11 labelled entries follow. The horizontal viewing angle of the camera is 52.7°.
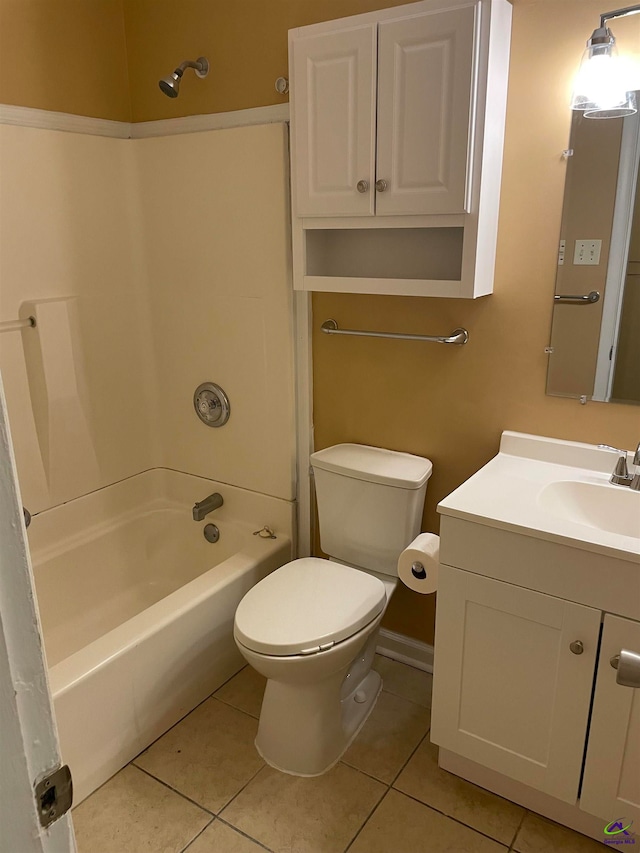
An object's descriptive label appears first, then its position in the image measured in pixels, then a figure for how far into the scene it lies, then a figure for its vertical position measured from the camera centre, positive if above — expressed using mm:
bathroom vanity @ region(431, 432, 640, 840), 1397 -870
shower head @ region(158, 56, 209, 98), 1941 +517
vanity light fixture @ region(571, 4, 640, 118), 1468 +373
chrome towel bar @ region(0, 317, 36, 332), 2059 -228
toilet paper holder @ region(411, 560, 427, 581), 1730 -837
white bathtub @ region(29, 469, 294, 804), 1740 -1119
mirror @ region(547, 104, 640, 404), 1579 -59
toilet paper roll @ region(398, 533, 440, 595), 1687 -808
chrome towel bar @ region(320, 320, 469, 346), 1873 -255
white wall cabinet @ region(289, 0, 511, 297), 1544 +282
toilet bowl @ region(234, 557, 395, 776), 1665 -1000
